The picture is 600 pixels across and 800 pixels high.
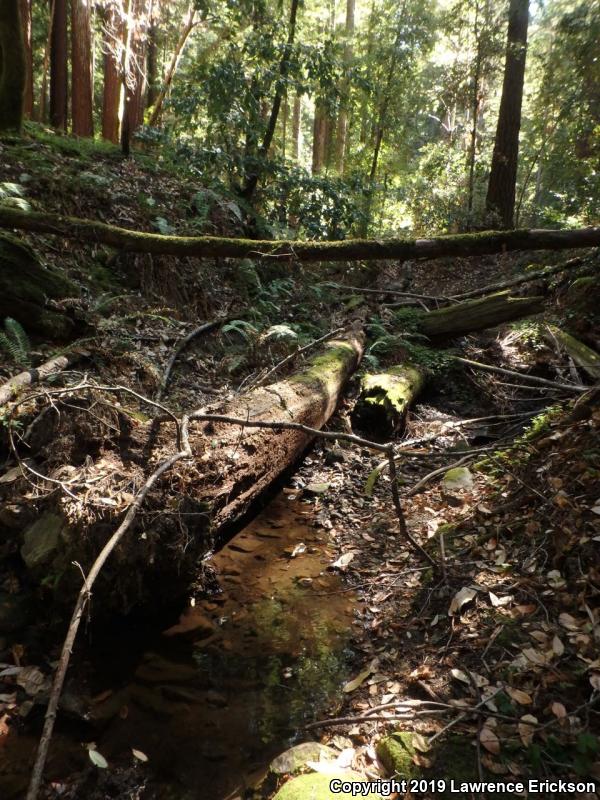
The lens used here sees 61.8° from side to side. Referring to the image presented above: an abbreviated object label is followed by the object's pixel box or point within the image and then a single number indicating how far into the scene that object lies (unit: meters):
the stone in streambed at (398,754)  2.30
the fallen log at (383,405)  6.00
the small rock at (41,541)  3.19
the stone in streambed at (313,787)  2.16
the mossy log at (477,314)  7.47
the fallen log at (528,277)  7.19
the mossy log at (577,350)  5.81
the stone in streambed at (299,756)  2.43
